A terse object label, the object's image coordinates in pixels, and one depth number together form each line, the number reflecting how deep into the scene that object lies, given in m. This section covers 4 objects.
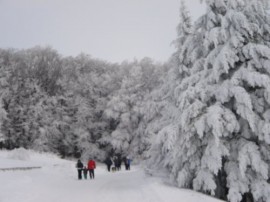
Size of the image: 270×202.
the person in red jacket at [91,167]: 27.38
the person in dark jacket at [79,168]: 26.52
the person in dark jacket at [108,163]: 37.38
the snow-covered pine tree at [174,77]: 20.88
